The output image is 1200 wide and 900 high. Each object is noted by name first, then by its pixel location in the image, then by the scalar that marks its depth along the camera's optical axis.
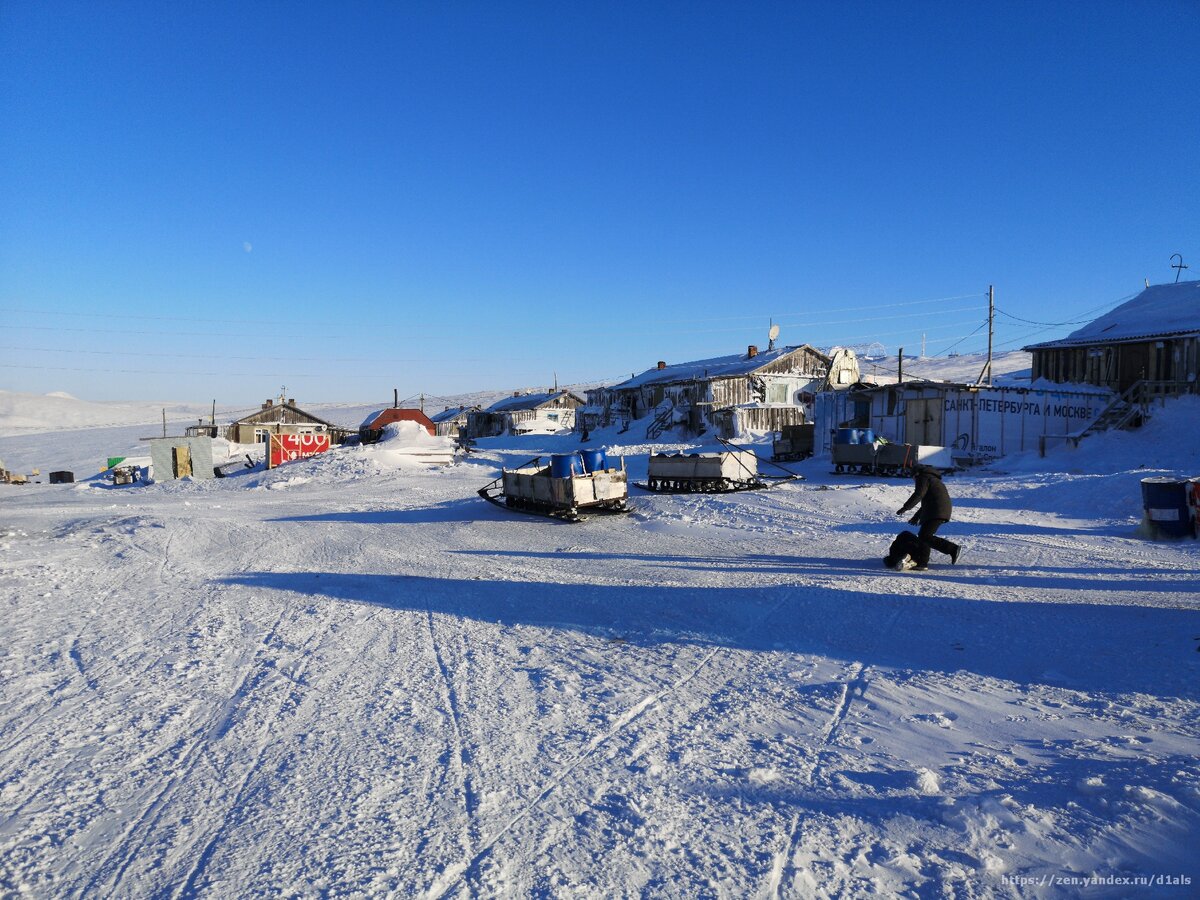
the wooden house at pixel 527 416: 57.59
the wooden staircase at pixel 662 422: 42.19
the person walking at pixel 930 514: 8.87
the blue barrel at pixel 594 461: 15.25
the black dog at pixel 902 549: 8.88
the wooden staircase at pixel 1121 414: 24.31
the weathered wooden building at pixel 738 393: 39.69
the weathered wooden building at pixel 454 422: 65.44
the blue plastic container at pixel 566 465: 14.99
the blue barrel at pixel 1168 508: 10.75
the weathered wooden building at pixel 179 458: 33.34
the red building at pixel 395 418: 50.38
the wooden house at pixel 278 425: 52.06
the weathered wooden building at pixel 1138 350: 25.97
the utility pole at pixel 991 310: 36.59
